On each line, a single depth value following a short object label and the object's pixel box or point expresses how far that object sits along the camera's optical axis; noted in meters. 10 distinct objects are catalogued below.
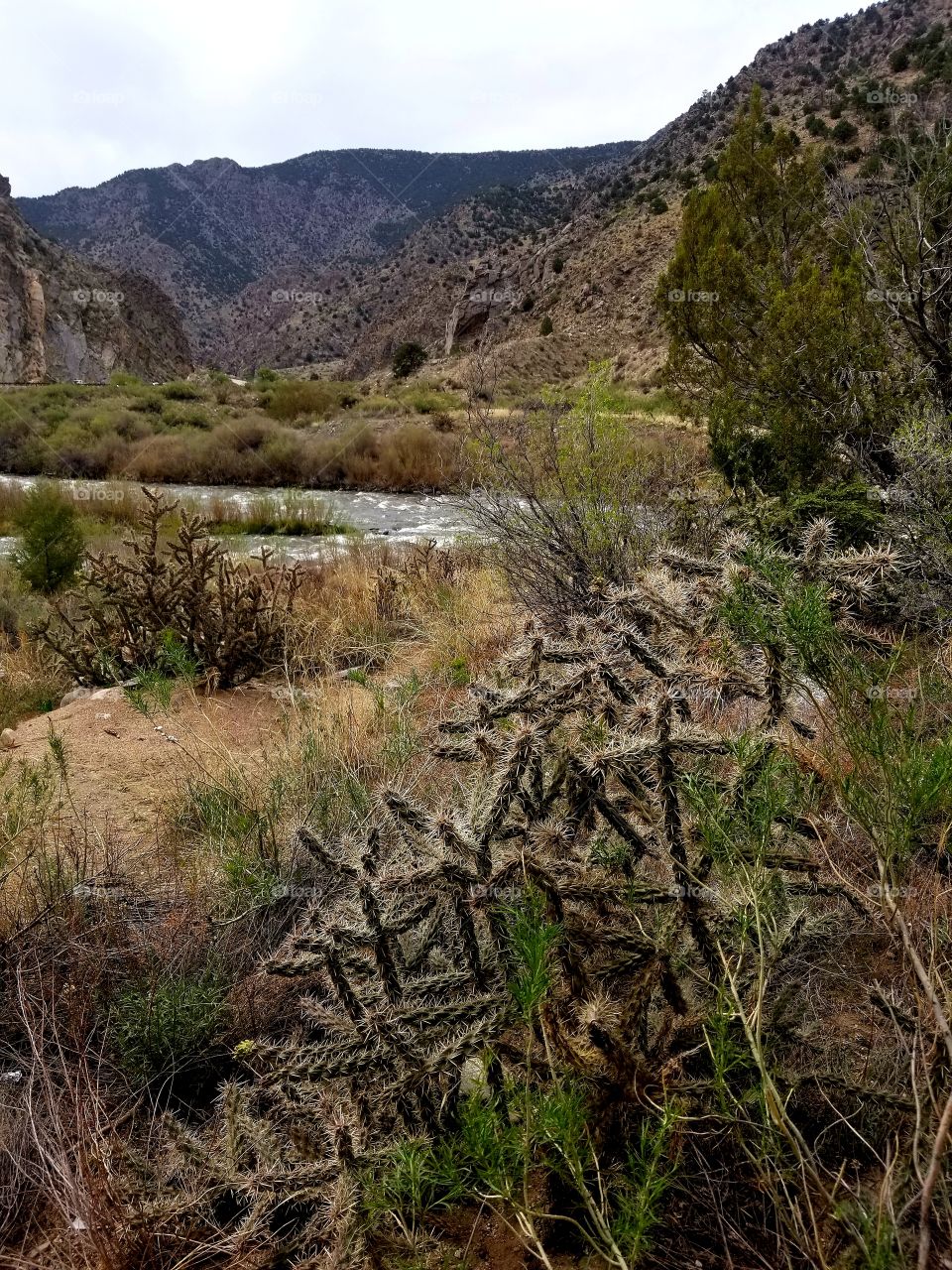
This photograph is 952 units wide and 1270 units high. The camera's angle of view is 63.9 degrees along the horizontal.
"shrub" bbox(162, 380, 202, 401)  26.77
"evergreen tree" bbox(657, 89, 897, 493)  5.64
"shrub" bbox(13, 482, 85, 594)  8.23
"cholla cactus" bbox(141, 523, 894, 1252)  1.38
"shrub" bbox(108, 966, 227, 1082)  1.80
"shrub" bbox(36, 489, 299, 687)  5.20
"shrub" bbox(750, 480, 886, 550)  4.35
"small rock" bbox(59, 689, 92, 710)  5.25
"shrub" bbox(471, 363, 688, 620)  5.06
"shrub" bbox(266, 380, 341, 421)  23.38
